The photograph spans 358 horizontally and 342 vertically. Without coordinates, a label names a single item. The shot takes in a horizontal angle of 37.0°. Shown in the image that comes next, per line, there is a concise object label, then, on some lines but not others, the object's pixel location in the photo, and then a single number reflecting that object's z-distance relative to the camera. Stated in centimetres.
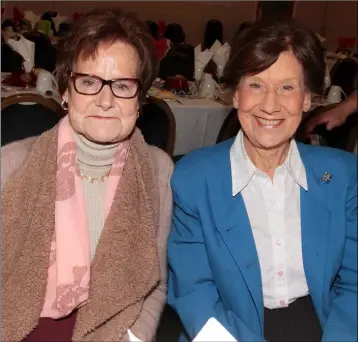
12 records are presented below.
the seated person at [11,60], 292
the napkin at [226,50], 100
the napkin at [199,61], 190
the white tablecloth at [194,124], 130
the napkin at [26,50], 294
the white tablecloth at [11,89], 241
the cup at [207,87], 250
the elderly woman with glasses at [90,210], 100
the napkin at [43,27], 223
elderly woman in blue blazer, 82
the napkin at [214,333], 73
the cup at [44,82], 230
